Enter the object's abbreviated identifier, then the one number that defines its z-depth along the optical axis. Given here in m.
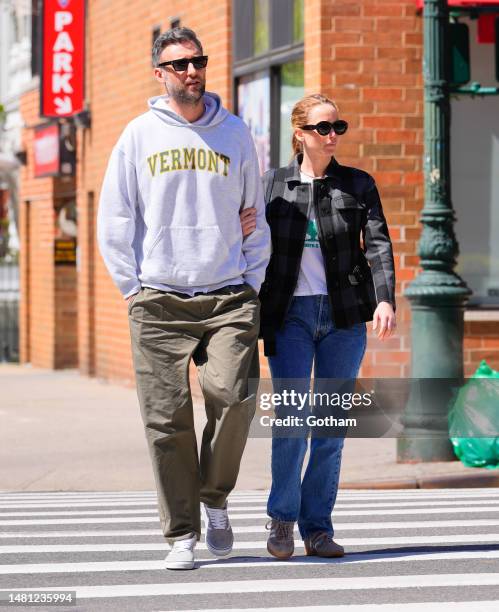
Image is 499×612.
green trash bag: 11.55
